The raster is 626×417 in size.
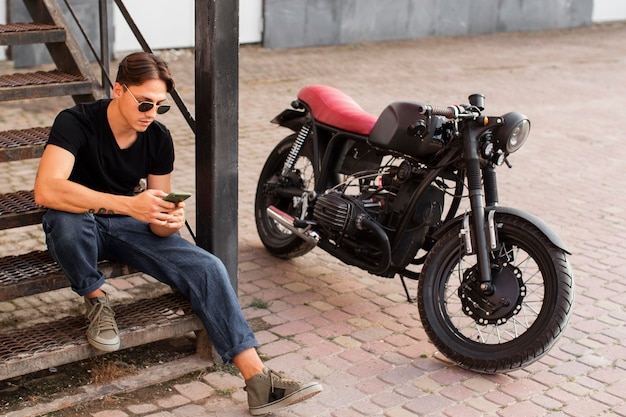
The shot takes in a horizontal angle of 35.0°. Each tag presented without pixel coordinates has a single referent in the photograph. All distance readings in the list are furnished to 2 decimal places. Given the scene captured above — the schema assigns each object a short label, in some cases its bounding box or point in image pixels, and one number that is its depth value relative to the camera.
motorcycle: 4.80
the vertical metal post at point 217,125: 4.63
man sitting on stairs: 4.34
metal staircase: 4.36
